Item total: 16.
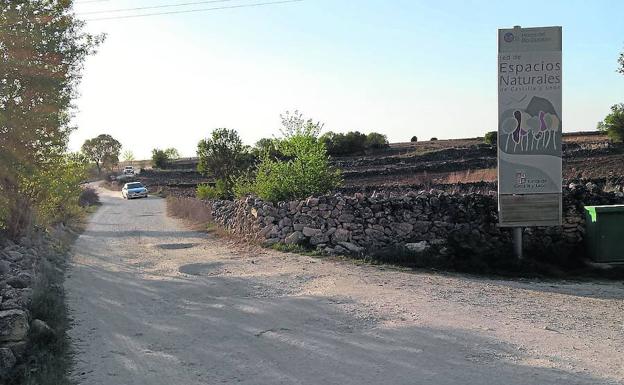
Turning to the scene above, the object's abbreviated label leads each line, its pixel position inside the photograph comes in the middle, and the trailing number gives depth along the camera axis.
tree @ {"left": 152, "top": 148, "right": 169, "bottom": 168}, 92.31
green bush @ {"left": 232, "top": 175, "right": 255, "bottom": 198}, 17.17
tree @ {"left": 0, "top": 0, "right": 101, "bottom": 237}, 9.45
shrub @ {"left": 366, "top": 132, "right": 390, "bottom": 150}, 75.62
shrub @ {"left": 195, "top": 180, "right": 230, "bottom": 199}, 24.29
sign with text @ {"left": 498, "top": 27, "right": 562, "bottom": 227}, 11.74
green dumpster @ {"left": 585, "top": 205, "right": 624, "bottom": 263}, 11.94
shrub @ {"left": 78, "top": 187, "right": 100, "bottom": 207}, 37.59
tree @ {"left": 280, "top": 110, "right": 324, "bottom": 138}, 15.70
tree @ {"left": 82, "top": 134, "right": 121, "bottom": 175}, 97.93
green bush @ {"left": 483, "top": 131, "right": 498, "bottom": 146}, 66.96
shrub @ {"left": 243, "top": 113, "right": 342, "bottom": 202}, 14.93
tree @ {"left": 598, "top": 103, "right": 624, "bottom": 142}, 55.75
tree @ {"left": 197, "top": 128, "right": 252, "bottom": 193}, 26.70
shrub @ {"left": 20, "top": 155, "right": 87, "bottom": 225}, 12.52
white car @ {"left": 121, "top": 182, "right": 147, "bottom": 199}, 48.34
